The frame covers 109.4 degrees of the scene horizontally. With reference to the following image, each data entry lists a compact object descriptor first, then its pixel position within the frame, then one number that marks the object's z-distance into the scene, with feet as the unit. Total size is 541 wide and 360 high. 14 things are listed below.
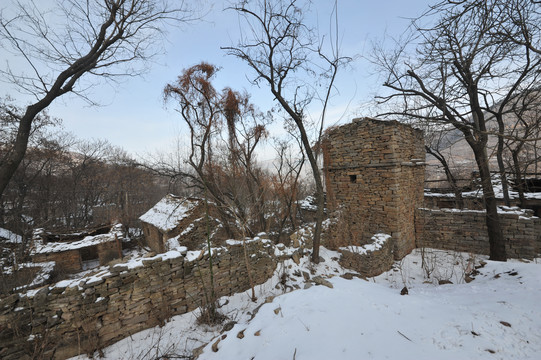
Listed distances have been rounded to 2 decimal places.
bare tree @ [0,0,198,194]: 14.94
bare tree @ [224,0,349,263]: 17.35
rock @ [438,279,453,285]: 13.74
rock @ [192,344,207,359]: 8.96
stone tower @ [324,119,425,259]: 21.75
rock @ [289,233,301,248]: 20.67
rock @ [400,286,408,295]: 11.39
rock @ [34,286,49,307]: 10.46
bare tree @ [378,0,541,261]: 9.78
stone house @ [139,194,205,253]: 32.63
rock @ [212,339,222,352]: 8.67
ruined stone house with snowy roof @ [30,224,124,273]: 32.09
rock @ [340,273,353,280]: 15.94
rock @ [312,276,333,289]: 11.94
